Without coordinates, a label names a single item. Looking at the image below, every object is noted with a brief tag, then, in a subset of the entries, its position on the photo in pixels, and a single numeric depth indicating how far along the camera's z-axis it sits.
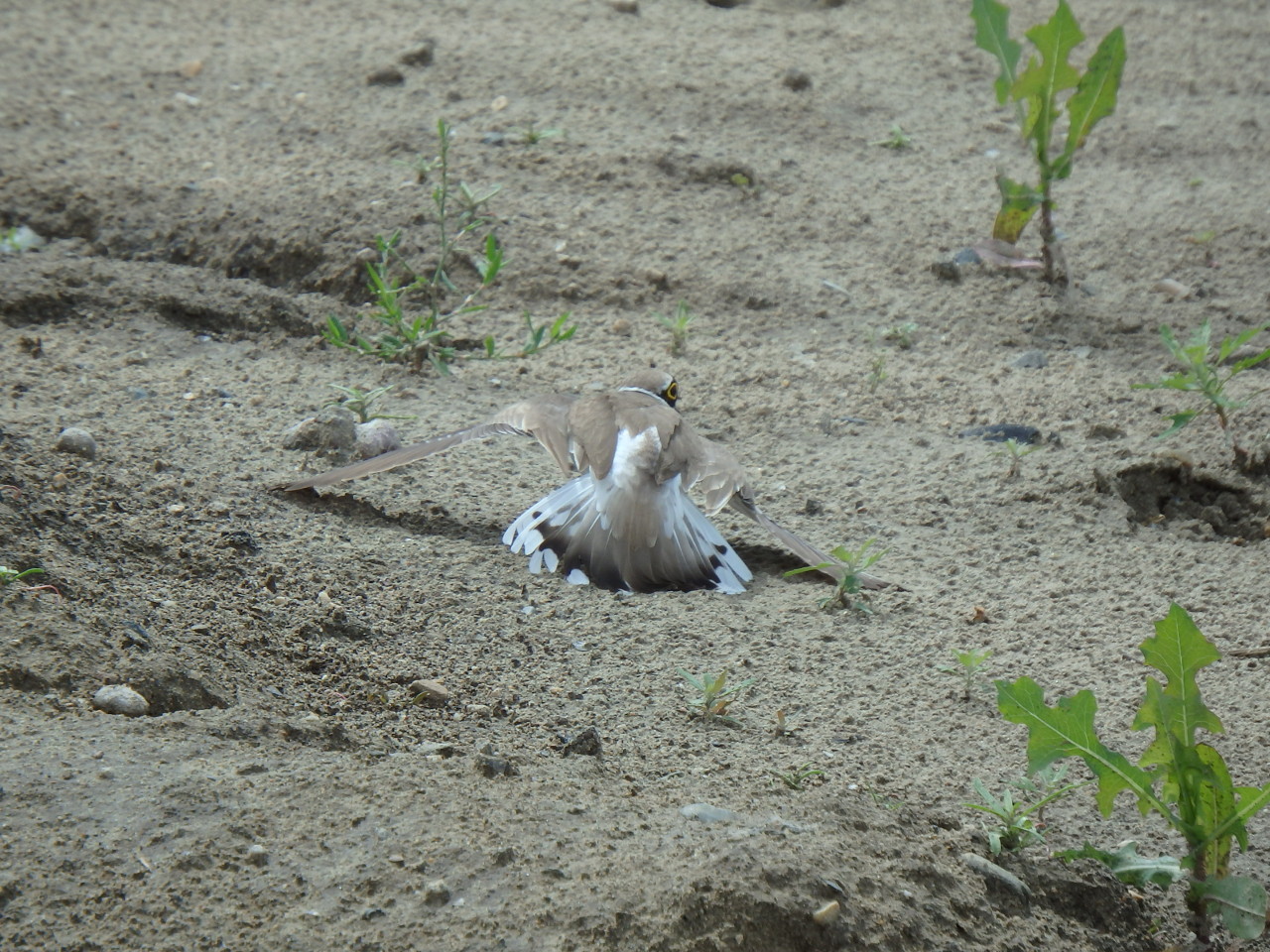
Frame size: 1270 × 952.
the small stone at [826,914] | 4.21
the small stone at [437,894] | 4.16
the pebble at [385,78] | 12.90
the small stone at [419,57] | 13.24
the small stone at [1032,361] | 9.45
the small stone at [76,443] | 7.09
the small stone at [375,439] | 8.01
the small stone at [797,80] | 13.04
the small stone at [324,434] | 7.94
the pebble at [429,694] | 5.68
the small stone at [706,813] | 4.79
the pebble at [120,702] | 5.03
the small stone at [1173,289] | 10.20
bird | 7.19
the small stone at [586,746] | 5.30
